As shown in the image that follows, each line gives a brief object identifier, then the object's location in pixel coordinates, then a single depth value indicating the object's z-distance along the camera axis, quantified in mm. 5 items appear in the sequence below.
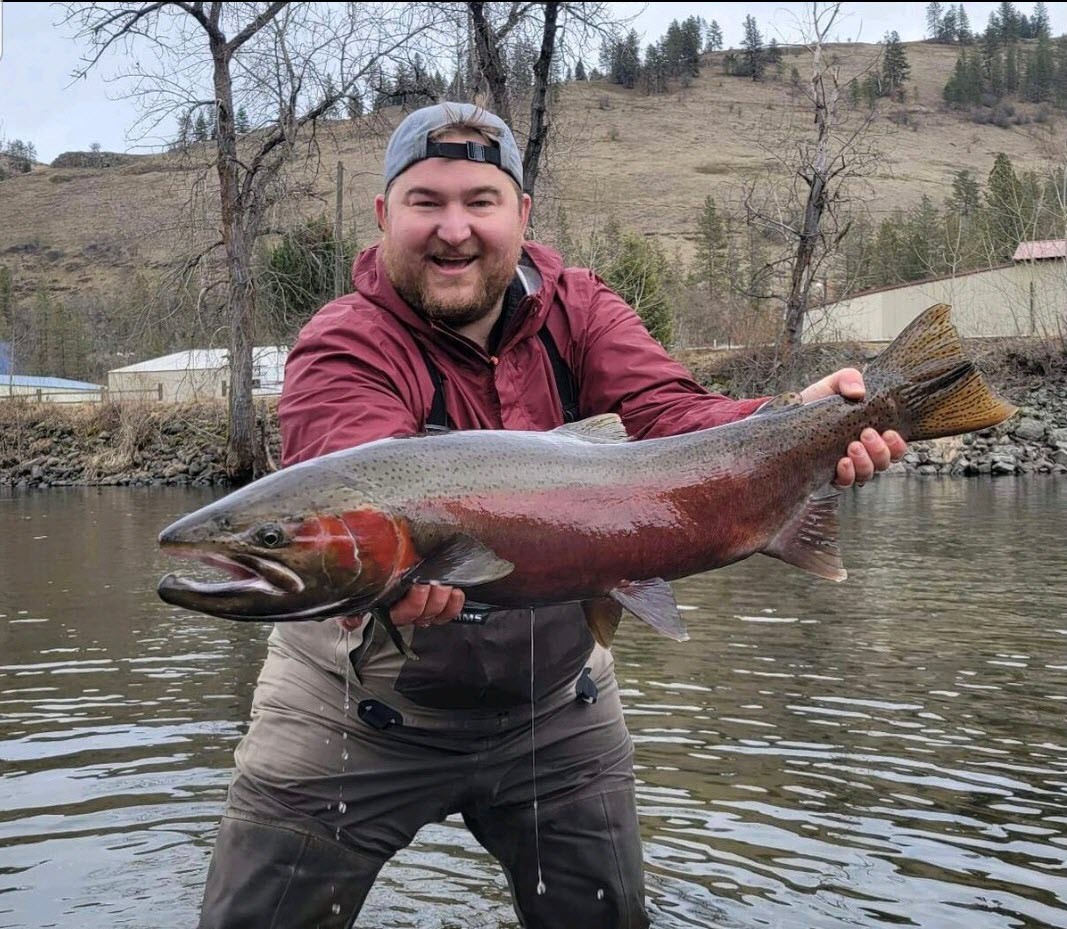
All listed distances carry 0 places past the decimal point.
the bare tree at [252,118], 28672
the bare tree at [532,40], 23078
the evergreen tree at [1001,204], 55781
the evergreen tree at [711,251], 77188
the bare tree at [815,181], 29078
